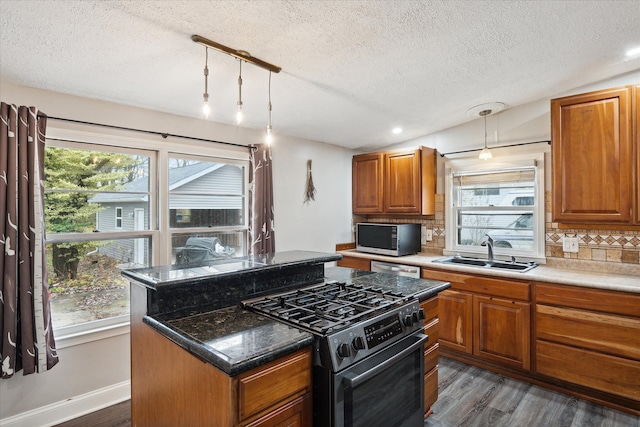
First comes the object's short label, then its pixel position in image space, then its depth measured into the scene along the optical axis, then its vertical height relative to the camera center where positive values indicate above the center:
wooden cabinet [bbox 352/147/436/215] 3.75 +0.39
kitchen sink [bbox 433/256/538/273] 3.11 -0.48
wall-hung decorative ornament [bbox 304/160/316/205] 3.90 +0.32
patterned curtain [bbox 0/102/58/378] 1.99 -0.17
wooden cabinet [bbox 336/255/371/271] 3.86 -0.56
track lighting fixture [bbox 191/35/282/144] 1.80 +0.95
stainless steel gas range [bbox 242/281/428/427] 1.38 -0.61
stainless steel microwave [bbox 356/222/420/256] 3.71 -0.27
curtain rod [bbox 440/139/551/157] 3.21 +0.69
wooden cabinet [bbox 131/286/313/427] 1.18 -0.68
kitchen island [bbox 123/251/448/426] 1.20 -0.51
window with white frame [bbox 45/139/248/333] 2.38 -0.01
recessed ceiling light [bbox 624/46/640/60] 2.36 +1.14
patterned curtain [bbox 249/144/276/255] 3.26 +0.13
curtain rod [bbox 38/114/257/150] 2.29 +0.68
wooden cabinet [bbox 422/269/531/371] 2.77 -0.92
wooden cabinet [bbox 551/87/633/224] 2.50 +0.43
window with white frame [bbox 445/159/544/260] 3.30 +0.02
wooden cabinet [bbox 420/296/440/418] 2.10 -0.87
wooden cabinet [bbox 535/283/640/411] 2.33 -0.92
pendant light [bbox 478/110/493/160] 3.17 +0.75
